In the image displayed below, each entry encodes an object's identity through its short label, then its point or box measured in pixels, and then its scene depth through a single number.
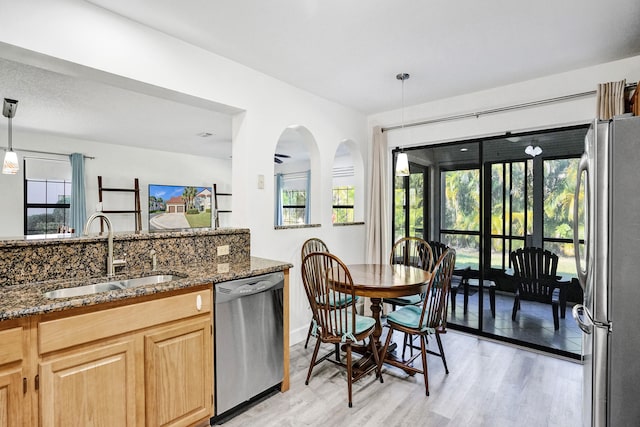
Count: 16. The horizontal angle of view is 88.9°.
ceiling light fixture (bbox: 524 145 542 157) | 3.20
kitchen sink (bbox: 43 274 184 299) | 1.74
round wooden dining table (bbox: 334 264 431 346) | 2.35
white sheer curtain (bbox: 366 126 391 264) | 4.02
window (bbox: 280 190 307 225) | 7.58
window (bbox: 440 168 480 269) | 3.58
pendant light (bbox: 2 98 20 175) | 3.58
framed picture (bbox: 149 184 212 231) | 6.25
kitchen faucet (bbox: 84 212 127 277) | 1.97
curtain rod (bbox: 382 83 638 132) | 2.83
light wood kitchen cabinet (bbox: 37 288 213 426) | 1.40
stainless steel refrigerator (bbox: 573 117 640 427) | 1.50
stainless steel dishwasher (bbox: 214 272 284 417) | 2.00
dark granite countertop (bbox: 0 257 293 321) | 1.34
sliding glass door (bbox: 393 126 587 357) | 3.08
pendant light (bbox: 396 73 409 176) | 3.01
